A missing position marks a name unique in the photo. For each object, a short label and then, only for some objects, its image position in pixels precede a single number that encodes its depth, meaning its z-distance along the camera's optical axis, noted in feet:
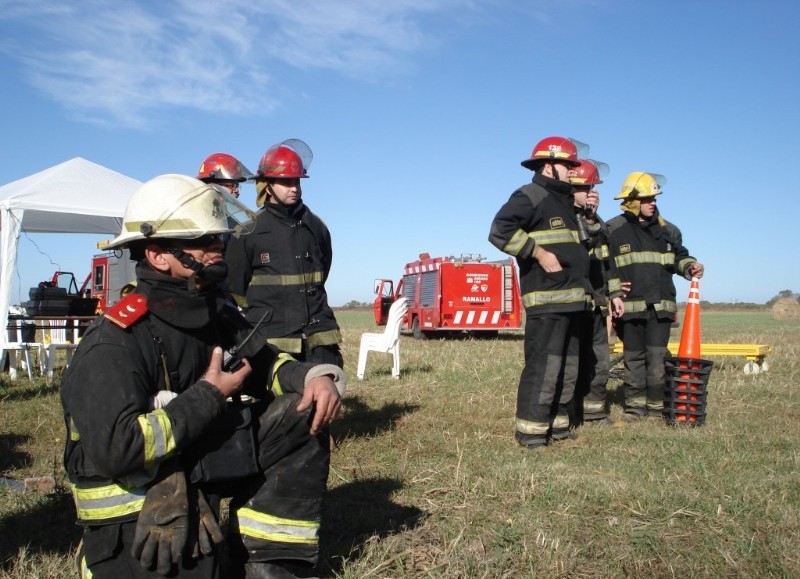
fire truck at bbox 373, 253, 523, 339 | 70.23
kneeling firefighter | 8.45
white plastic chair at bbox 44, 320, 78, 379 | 36.78
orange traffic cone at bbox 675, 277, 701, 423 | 23.72
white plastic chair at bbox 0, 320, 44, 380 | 36.24
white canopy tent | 36.35
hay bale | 139.74
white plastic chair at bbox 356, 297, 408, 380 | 36.86
